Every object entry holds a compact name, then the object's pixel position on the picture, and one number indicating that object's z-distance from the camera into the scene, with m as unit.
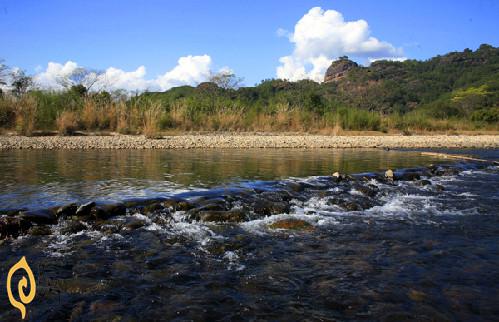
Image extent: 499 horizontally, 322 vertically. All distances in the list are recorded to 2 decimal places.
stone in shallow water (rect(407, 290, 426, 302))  3.29
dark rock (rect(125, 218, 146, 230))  5.17
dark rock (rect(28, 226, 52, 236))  4.73
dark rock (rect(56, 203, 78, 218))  5.46
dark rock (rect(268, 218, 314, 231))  5.41
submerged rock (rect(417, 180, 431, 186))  9.23
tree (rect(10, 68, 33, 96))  27.26
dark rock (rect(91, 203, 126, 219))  5.54
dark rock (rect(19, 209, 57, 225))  5.05
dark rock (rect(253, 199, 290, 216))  6.23
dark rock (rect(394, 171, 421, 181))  9.97
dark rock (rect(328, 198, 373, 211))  6.67
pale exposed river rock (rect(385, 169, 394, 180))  9.85
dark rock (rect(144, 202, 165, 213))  5.98
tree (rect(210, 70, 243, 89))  46.22
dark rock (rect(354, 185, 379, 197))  7.87
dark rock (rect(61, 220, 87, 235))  4.85
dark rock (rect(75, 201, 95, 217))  5.49
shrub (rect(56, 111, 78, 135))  19.83
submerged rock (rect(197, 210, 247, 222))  5.68
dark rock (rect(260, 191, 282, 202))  7.03
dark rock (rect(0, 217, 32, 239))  4.65
